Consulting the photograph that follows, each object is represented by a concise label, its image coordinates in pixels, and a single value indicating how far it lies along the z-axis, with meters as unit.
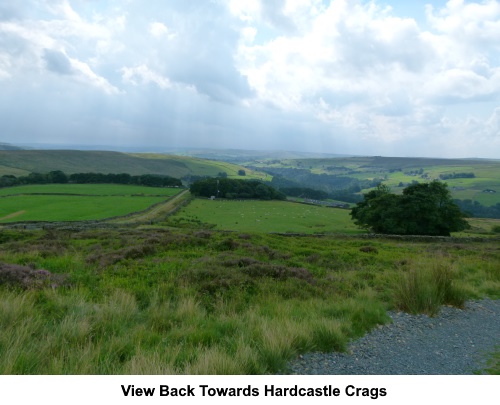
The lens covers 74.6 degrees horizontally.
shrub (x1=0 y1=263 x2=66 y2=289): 8.02
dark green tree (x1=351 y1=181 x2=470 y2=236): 47.25
